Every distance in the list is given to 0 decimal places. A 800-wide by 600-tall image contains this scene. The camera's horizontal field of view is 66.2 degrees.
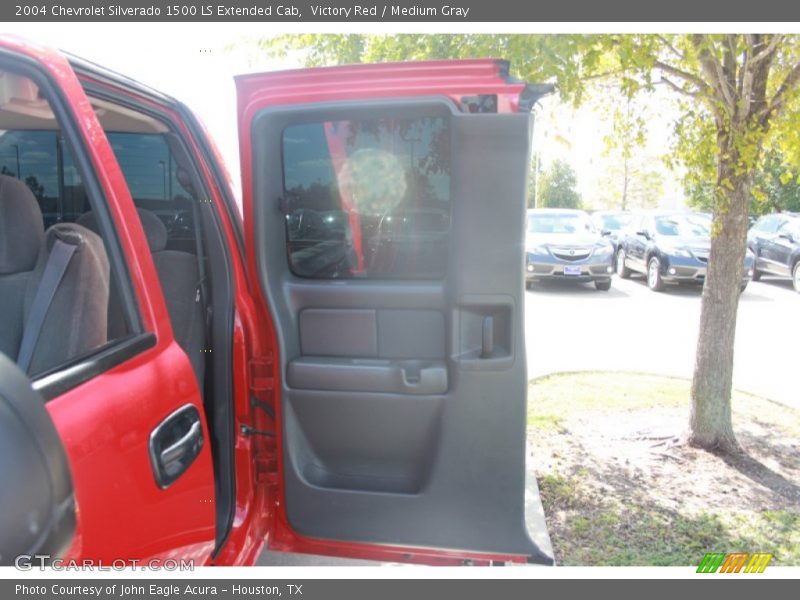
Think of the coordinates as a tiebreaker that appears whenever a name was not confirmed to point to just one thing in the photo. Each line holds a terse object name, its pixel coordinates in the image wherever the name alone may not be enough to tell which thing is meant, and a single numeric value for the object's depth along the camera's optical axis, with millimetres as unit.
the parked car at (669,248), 12102
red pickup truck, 1740
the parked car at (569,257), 12289
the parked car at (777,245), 12672
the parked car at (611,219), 19802
